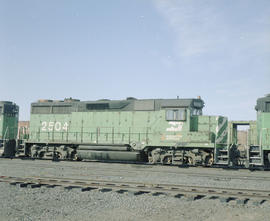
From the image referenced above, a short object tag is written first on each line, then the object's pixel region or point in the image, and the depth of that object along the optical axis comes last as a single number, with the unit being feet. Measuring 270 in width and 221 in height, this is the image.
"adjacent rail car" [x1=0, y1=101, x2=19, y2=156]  62.27
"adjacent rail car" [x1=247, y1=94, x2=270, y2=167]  43.34
